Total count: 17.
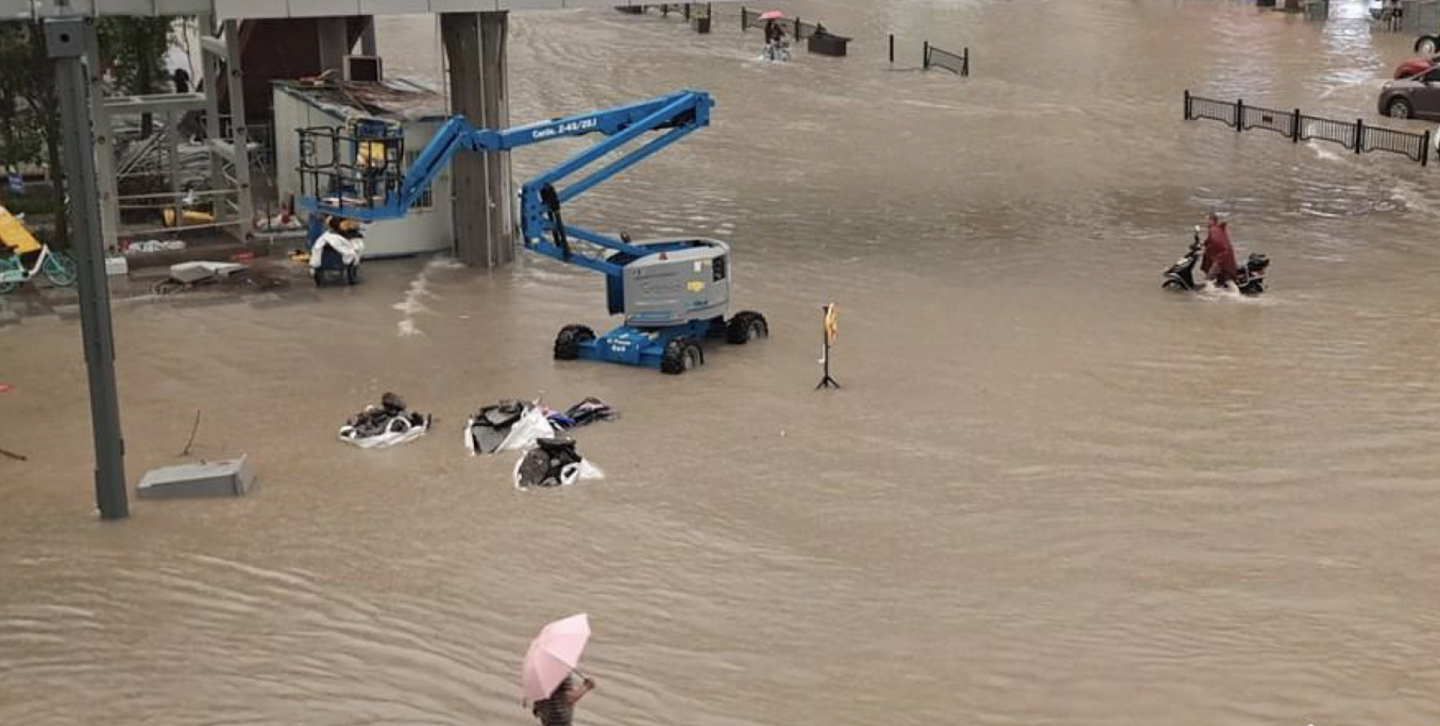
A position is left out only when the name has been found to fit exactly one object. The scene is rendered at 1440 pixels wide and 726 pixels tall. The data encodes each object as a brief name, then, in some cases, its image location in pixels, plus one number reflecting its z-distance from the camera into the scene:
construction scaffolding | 27.70
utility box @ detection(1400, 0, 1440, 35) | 62.59
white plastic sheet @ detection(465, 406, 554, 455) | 17.95
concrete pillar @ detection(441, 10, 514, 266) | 27.47
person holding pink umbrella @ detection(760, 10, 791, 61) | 56.19
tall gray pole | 14.92
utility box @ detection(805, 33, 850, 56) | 57.47
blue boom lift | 21.59
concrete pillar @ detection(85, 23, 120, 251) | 27.16
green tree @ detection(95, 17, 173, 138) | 34.09
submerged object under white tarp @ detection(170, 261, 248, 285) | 26.25
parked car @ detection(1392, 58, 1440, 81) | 45.12
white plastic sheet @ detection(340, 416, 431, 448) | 18.23
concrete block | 16.34
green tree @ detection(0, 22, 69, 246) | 28.97
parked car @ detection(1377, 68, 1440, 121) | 42.59
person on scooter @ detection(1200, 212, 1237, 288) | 25.20
